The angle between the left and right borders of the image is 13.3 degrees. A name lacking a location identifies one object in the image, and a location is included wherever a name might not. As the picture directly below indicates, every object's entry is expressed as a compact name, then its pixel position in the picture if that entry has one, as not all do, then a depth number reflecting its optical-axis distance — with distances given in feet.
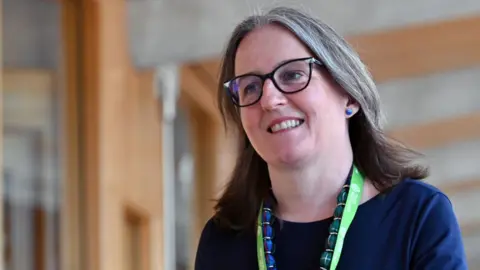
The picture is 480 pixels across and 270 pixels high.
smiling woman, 8.30
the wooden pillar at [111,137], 15.75
